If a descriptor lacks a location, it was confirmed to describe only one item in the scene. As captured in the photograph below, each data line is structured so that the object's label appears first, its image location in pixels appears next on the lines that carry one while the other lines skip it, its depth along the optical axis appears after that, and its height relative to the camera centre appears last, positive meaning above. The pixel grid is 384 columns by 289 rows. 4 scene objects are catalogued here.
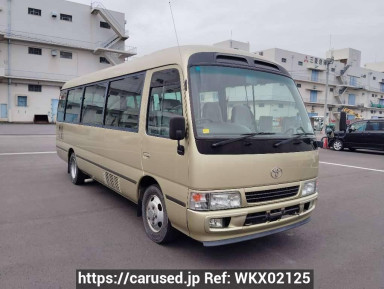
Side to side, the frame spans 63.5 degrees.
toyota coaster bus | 3.35 -0.31
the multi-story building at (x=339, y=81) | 56.50 +8.71
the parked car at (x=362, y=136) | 16.14 -0.67
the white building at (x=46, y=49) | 33.72 +8.04
